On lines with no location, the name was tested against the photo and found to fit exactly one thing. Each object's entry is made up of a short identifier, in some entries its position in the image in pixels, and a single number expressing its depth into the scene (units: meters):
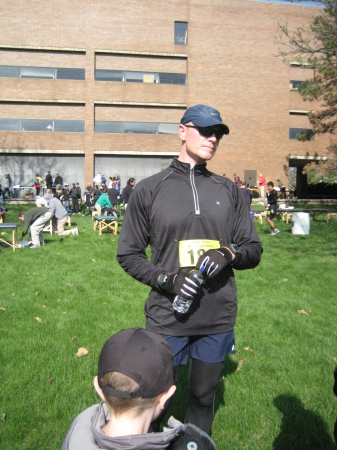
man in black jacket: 2.69
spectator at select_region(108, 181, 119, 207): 23.59
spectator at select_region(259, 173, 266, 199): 37.94
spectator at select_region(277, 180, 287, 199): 38.69
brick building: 39.09
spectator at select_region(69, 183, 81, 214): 26.37
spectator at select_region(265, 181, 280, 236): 17.13
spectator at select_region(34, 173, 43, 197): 34.78
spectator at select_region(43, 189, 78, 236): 15.05
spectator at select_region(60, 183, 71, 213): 26.58
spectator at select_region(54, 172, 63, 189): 33.19
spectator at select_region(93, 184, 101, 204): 28.98
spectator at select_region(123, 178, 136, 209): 18.89
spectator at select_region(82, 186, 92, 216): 25.99
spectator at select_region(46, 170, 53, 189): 33.76
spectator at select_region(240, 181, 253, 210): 17.26
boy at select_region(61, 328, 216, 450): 1.67
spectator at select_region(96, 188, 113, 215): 19.08
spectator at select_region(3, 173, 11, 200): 36.59
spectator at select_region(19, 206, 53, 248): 12.87
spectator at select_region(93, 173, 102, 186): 32.71
